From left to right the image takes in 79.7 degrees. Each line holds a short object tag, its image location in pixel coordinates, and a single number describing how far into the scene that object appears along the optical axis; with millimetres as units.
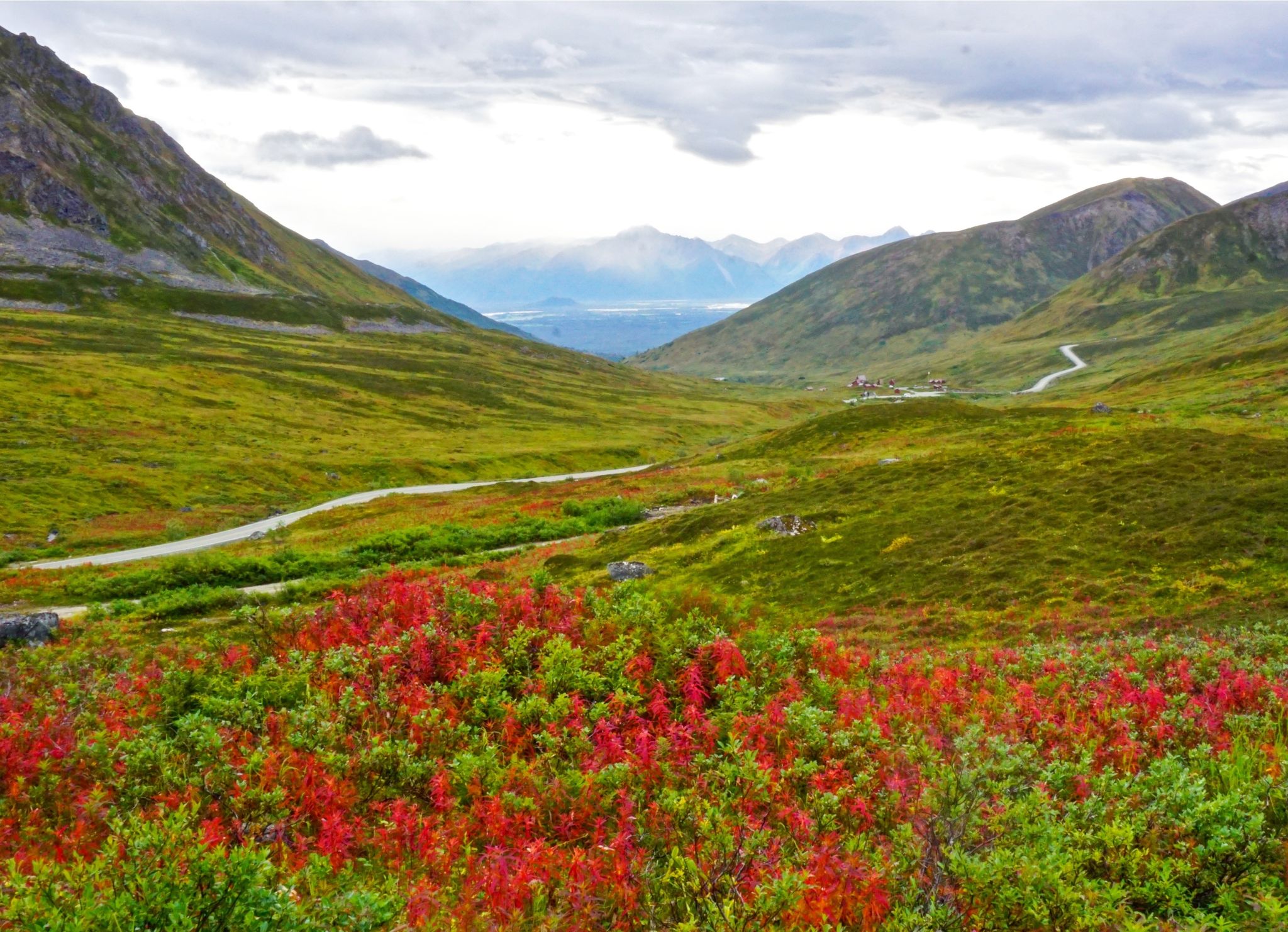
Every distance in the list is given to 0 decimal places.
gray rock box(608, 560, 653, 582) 36438
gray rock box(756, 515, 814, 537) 42406
